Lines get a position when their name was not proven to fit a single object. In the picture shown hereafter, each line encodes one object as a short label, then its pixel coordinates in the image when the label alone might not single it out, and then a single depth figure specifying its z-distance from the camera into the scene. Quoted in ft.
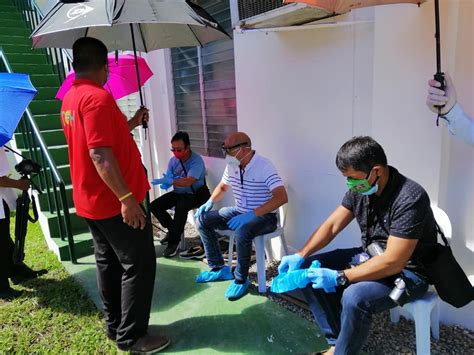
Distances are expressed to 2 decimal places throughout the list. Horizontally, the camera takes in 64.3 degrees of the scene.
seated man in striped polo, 9.56
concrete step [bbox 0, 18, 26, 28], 23.55
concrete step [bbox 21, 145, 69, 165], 15.31
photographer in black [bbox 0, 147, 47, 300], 9.55
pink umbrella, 13.05
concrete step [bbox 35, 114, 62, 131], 16.65
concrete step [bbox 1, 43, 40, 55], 20.98
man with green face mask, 5.90
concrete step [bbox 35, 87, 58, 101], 18.19
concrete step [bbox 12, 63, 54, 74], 19.47
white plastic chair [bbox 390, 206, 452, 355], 6.21
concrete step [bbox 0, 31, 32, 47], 21.67
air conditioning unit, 7.63
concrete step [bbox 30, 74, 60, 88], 19.20
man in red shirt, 6.36
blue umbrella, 8.30
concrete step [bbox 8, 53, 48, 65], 20.16
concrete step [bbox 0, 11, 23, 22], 24.40
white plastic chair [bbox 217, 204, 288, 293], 9.77
